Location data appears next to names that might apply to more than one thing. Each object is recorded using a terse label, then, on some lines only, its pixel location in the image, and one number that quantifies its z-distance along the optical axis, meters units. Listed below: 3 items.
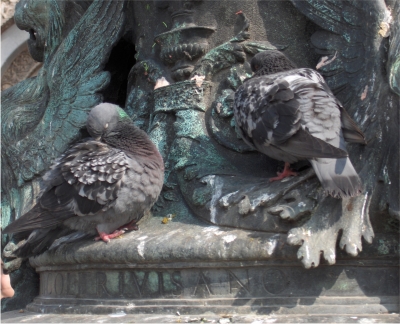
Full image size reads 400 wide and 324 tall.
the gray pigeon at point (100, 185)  3.21
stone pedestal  2.94
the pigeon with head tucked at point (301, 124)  2.83
